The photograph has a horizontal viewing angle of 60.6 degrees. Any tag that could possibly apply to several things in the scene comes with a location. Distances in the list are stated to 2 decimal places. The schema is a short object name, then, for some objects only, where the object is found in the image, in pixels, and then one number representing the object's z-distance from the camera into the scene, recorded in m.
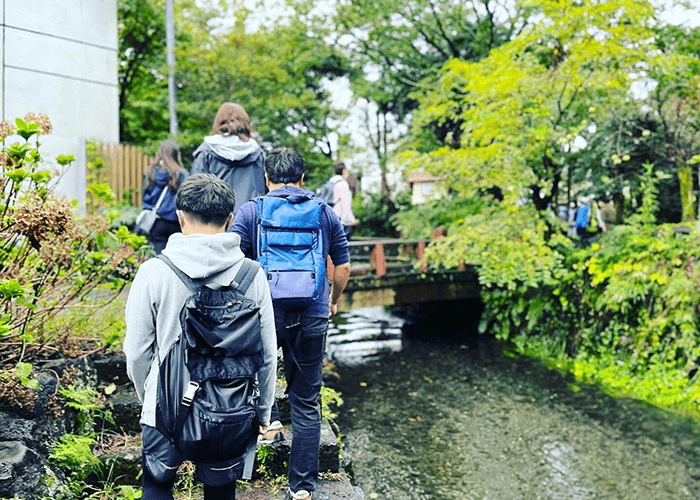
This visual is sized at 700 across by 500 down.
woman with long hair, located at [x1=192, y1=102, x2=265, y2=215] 4.43
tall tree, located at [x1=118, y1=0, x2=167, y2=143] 18.20
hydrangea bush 3.27
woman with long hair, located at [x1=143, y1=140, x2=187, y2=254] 5.34
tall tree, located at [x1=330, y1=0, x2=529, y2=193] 16.62
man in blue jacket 3.23
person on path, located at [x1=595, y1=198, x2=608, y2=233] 13.02
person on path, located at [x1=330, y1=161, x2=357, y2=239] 8.60
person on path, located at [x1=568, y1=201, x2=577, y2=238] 11.55
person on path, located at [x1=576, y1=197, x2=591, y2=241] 13.79
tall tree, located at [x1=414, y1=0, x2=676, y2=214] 9.55
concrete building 7.70
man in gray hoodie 2.26
